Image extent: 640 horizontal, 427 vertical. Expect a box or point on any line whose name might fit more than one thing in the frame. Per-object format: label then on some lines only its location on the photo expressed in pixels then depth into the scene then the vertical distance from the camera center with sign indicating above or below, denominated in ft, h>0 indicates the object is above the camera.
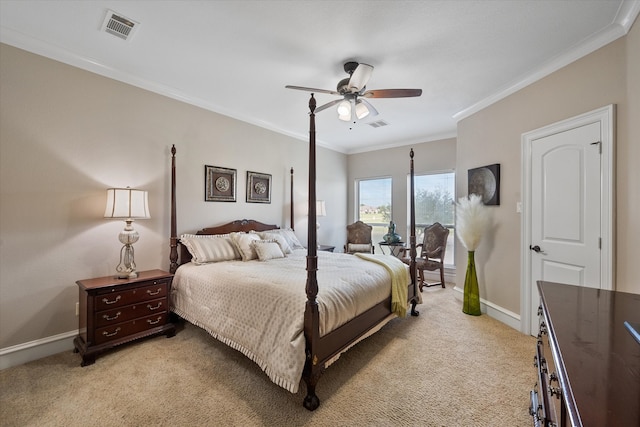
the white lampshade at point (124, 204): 8.27 +0.28
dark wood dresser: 1.99 -1.39
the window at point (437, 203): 16.40 +0.79
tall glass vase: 11.20 -3.20
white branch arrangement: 10.93 -0.18
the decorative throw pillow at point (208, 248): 10.20 -1.36
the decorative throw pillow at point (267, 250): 10.85 -1.47
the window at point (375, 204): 19.16 +0.79
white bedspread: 6.11 -2.40
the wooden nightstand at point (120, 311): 7.61 -3.02
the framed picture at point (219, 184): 11.93 +1.36
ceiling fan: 7.96 +3.83
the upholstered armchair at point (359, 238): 17.46 -1.59
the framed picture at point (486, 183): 10.85 +1.41
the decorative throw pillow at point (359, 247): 17.43 -2.11
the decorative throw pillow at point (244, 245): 10.97 -1.29
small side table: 15.99 -2.20
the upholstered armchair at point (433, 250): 14.94 -2.04
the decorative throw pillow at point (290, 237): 13.60 -1.16
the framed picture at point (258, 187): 13.62 +1.40
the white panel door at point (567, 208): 7.63 +0.28
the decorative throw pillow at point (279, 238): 12.12 -1.12
